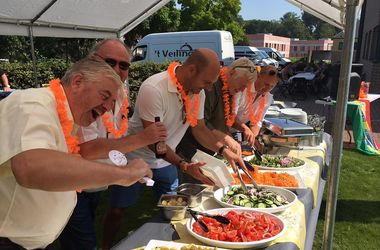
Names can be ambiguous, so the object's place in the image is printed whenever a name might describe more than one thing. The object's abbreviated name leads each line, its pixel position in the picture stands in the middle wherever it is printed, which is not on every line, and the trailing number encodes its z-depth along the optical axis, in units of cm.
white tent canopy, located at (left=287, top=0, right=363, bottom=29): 477
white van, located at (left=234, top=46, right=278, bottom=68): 1969
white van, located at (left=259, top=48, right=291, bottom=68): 2372
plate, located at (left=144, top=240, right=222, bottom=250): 132
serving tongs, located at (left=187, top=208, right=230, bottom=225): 150
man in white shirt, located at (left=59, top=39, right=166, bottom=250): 167
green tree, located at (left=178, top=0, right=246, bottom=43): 2212
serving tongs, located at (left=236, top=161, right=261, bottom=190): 191
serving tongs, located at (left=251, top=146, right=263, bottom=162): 252
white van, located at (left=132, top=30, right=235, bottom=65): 1071
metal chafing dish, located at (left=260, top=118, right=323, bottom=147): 288
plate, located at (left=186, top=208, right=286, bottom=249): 135
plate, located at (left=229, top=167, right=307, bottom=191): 205
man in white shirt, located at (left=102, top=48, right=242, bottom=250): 201
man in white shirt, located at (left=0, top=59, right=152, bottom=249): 89
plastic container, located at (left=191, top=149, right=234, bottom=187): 190
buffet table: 143
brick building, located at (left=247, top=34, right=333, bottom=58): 5138
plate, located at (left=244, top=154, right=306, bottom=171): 236
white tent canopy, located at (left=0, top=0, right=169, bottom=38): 440
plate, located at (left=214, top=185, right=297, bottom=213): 168
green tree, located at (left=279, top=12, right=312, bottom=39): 8838
